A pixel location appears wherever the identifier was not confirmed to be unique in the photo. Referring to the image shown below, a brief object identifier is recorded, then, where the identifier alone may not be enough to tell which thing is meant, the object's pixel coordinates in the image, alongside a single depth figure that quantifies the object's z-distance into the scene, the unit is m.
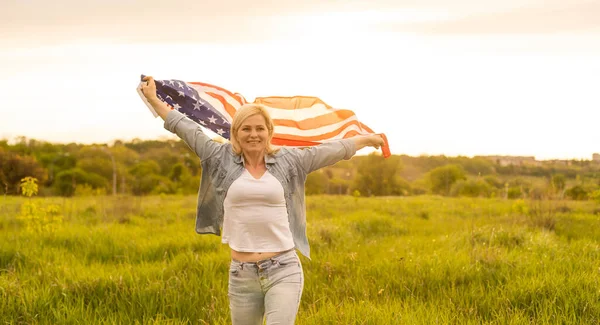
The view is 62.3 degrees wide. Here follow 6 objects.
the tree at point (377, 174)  72.00
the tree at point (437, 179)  48.78
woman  3.55
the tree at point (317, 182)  66.88
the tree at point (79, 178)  73.32
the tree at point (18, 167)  52.51
